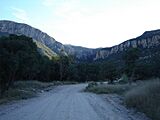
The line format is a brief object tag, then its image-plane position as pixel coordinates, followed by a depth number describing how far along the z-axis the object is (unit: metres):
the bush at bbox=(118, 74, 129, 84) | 26.06
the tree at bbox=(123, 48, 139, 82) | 25.30
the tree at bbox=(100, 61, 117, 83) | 37.80
